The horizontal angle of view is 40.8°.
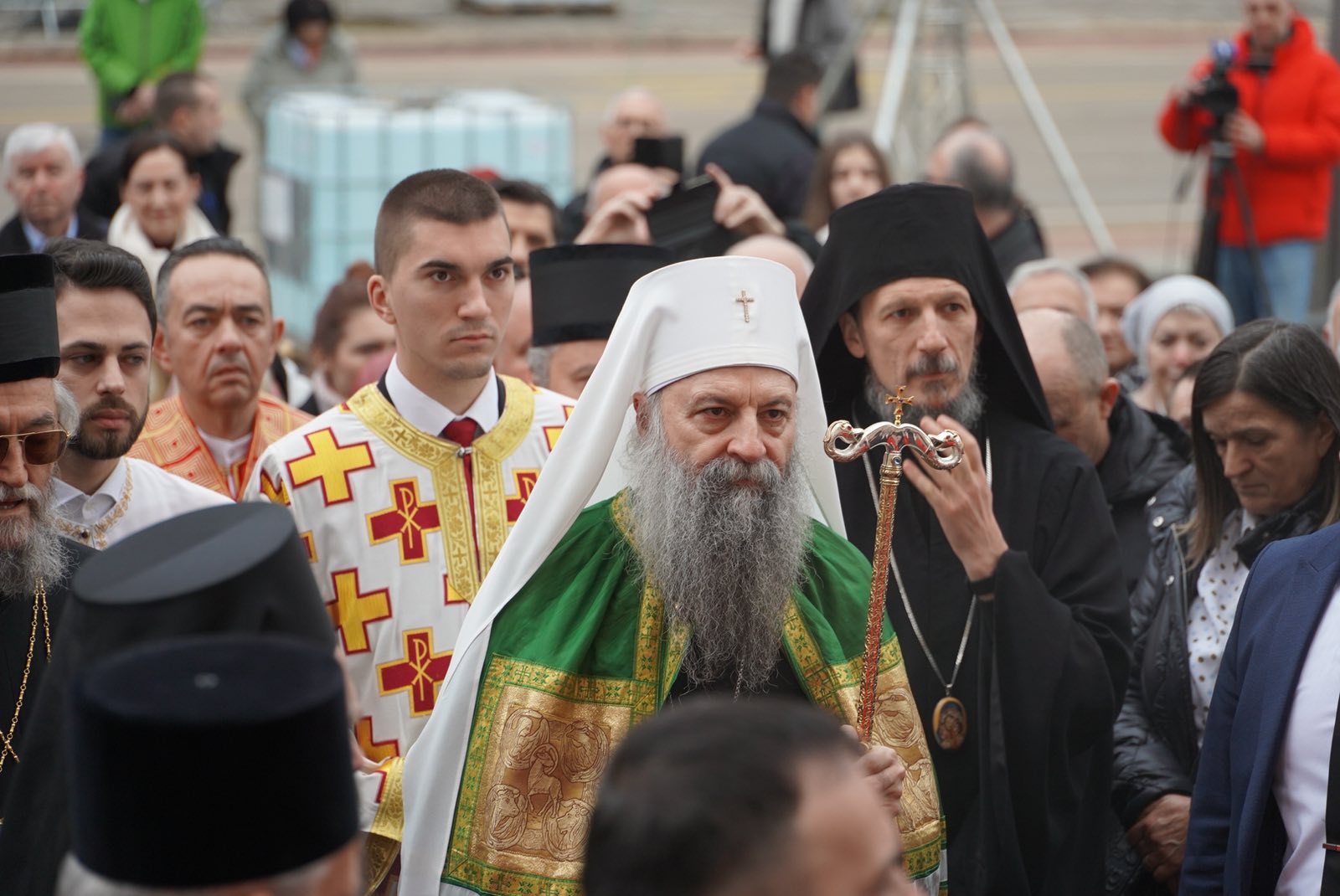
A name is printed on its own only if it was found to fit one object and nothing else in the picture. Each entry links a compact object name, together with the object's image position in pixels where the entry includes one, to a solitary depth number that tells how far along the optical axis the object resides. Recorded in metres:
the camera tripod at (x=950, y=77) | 10.79
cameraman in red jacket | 8.54
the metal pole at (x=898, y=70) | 10.66
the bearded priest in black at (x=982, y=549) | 4.02
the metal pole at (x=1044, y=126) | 10.84
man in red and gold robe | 5.20
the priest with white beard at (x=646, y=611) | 3.54
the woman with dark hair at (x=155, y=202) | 7.66
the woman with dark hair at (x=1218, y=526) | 4.39
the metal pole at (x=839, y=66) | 11.49
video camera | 8.30
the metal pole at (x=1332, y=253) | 9.38
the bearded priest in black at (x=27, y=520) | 3.41
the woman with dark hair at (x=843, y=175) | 8.33
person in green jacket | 11.83
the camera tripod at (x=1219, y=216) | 8.48
